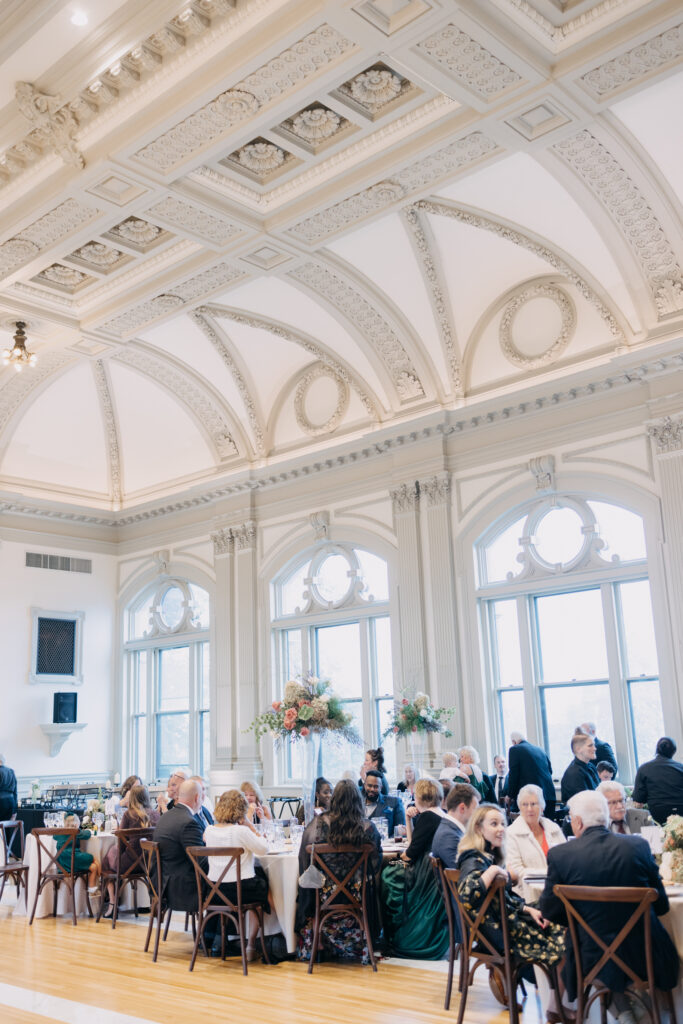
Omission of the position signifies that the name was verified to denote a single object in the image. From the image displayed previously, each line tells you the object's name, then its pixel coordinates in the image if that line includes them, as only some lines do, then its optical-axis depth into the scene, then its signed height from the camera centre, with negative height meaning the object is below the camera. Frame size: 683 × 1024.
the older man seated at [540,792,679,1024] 4.12 -0.61
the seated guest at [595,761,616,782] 8.34 -0.26
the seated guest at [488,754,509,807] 9.59 -0.36
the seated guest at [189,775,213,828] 7.77 -0.51
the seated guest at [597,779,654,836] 5.89 -0.39
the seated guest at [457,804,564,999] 4.77 -0.77
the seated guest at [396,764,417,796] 9.17 -0.29
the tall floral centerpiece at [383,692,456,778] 10.32 +0.29
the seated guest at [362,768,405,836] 8.23 -0.46
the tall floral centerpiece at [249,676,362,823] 8.14 +0.25
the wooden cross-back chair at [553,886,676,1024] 4.04 -0.82
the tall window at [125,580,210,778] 14.26 +1.13
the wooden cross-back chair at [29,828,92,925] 8.66 -0.95
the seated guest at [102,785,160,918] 8.51 -0.55
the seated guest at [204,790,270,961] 6.68 -0.66
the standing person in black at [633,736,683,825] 7.67 -0.38
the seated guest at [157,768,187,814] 8.98 -0.36
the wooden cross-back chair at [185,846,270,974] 6.51 -0.98
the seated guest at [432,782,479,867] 5.86 -0.45
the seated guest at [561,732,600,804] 7.91 -0.24
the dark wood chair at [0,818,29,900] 9.17 -1.00
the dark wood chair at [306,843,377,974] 6.43 -0.92
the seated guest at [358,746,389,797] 8.66 -0.15
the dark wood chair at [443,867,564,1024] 4.79 -1.06
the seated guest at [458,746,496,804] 9.04 -0.27
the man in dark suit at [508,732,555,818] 8.86 -0.26
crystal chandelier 10.35 +4.29
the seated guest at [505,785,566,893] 5.50 -0.55
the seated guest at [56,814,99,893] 8.88 -0.89
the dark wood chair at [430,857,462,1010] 5.48 -0.97
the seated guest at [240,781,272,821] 8.48 -0.42
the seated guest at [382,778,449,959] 6.64 -1.03
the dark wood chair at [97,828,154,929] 8.39 -0.84
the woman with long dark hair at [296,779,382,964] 6.48 -0.73
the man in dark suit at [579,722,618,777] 8.98 -0.10
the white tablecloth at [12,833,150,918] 9.03 -1.22
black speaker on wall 14.20 +0.74
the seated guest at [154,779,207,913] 7.05 -0.70
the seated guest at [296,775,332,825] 7.65 -0.35
